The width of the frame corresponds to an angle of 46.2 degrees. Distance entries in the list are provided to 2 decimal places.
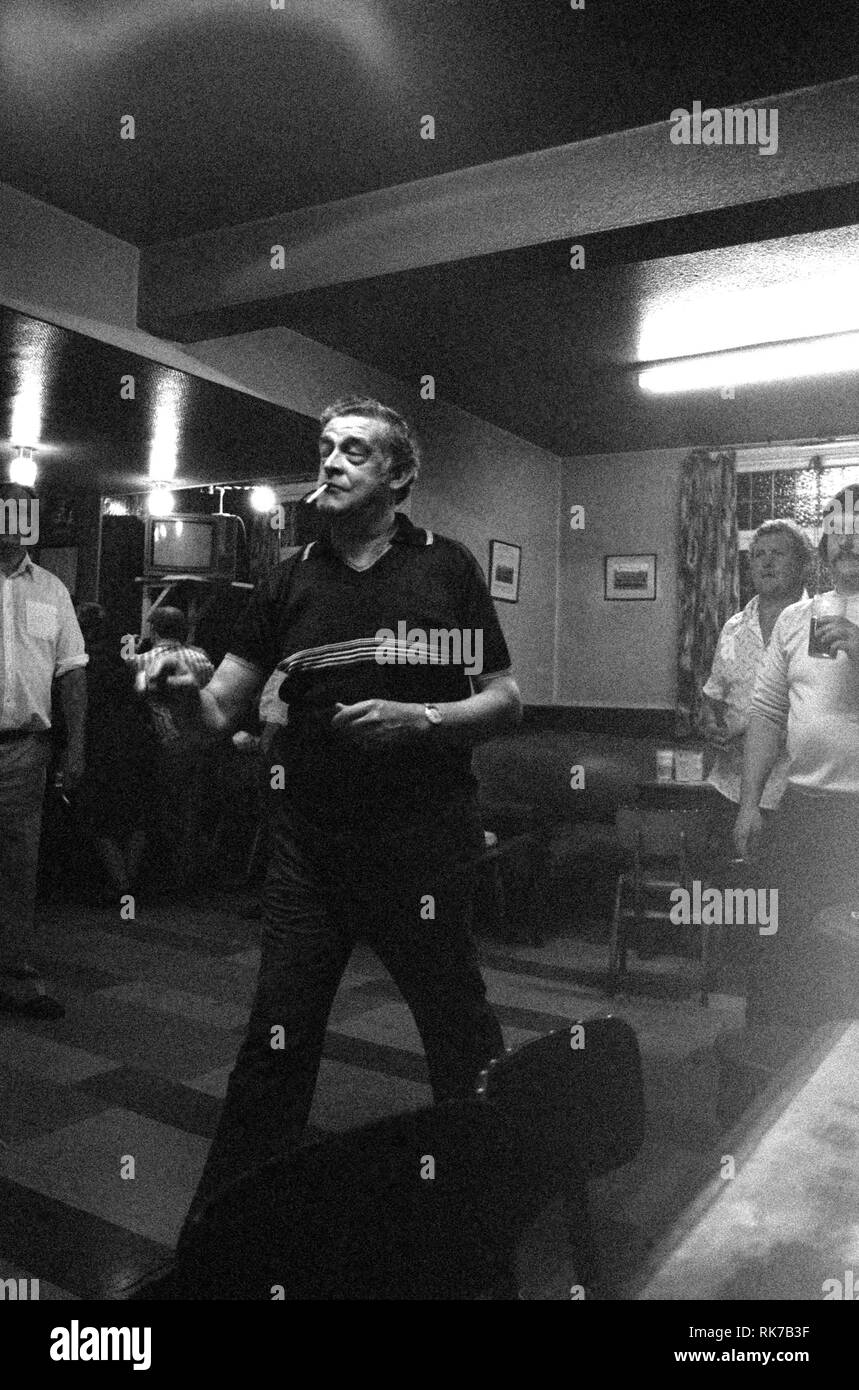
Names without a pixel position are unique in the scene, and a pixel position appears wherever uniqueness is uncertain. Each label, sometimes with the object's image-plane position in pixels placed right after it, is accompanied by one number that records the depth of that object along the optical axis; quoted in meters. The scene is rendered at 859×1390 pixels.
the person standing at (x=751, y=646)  4.32
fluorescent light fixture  5.40
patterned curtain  7.58
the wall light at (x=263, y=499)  7.64
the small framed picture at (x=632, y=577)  8.00
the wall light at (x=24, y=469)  7.80
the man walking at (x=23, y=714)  3.72
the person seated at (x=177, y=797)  6.05
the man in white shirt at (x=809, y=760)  2.38
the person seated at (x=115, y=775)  5.95
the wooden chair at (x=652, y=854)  4.55
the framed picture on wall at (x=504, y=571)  7.34
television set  7.06
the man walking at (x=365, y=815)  1.91
